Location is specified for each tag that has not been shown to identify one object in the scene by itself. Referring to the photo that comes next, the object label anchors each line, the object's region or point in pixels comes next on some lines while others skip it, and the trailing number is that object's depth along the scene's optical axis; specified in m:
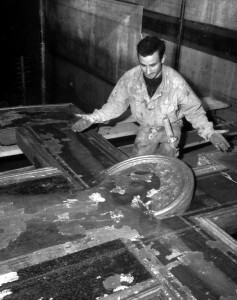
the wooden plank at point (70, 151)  3.36
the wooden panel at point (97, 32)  7.86
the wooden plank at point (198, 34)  5.56
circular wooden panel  2.68
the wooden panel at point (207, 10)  5.39
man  3.36
